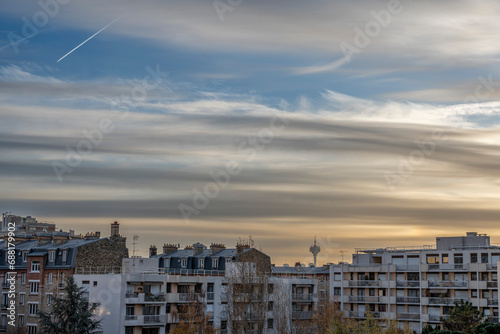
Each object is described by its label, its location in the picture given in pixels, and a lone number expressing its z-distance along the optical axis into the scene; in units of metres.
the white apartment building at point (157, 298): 74.88
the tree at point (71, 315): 70.69
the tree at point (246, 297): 76.94
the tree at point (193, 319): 73.38
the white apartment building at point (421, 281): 92.94
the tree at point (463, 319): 79.69
